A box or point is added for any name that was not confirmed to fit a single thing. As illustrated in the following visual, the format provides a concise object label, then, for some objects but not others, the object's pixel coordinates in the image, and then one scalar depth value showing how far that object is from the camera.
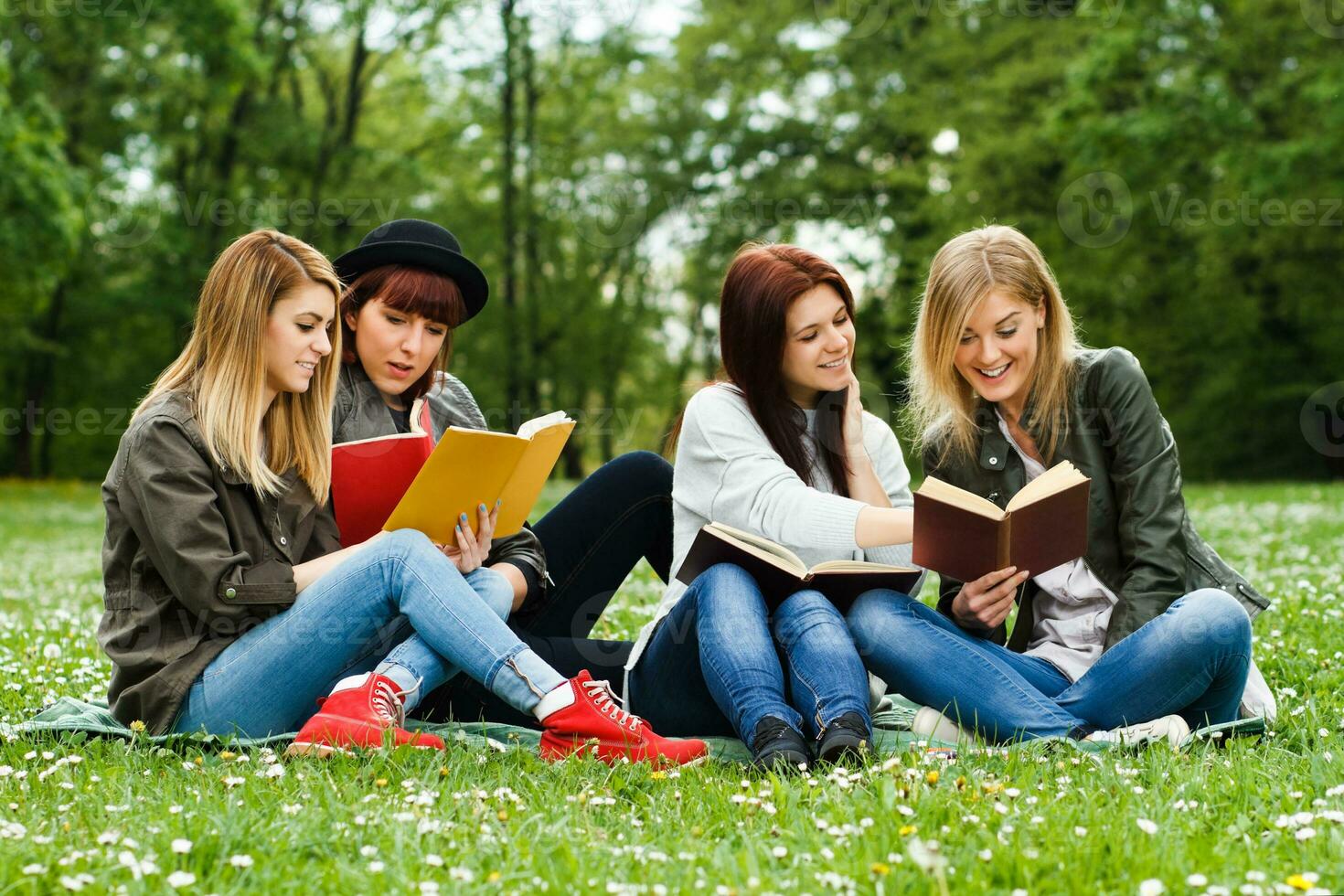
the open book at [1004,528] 3.26
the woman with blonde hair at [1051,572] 3.48
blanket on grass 3.45
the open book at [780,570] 3.54
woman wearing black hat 4.20
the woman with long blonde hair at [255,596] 3.37
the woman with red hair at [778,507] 3.46
